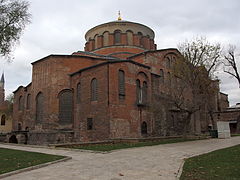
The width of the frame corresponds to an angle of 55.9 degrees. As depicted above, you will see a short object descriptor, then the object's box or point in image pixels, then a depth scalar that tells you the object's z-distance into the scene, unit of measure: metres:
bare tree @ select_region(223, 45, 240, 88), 26.20
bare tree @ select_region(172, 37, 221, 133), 21.48
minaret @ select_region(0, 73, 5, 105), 75.12
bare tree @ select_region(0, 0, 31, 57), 15.13
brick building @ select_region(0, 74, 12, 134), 45.34
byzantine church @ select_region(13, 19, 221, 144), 20.64
